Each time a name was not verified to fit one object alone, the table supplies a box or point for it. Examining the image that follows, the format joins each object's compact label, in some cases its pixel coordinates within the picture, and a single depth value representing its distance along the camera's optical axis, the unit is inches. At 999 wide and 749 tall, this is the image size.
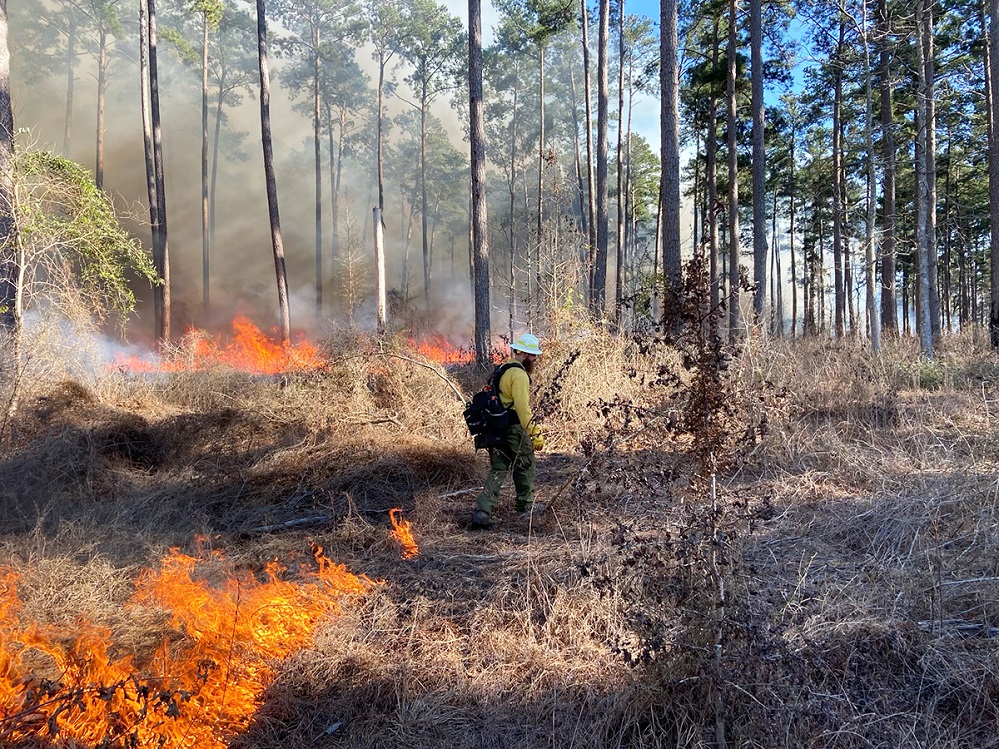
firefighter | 229.0
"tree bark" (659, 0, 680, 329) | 400.5
